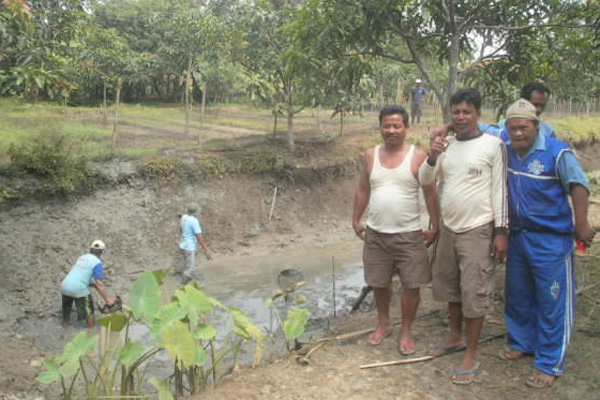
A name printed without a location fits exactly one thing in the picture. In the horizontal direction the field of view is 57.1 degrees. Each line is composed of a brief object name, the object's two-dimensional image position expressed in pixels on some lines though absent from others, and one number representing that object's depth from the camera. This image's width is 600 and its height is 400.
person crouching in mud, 6.78
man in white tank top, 4.03
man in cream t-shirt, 3.68
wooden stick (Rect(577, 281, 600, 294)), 5.02
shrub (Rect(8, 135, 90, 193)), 8.92
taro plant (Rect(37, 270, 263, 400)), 3.63
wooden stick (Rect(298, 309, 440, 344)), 4.51
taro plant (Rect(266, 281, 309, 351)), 4.37
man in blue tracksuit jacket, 3.60
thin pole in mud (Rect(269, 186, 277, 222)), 11.48
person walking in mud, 8.55
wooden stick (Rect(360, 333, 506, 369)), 4.06
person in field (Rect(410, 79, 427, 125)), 18.12
